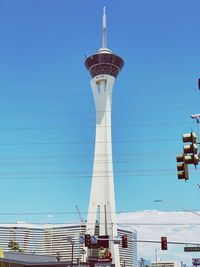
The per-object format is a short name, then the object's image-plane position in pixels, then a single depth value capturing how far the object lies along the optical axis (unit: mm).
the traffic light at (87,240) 52656
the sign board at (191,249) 49369
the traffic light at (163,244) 47128
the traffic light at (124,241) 48025
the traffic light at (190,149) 17188
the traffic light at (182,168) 17781
